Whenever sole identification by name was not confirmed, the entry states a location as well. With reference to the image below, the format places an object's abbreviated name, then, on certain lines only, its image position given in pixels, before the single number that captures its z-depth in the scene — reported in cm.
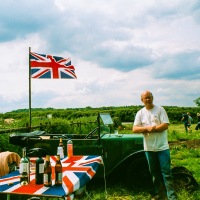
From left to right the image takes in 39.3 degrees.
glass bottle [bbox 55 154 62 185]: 297
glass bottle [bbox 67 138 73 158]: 480
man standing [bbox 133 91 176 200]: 473
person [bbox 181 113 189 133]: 2119
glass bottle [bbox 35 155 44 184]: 305
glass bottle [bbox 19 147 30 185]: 308
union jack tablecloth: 277
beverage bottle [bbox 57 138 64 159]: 467
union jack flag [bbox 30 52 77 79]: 902
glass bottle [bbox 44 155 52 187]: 293
